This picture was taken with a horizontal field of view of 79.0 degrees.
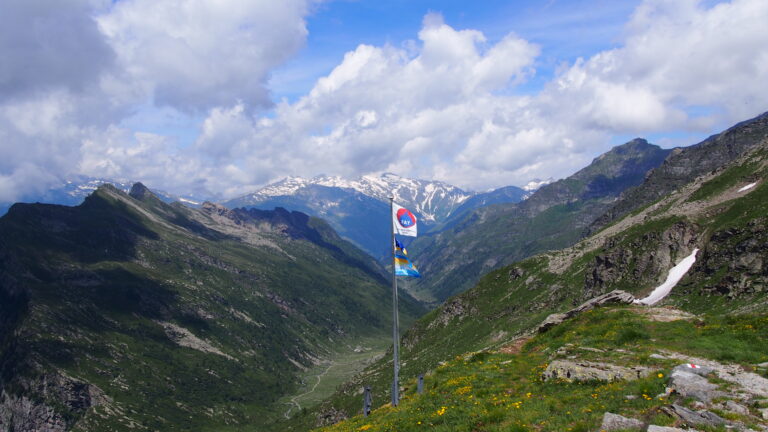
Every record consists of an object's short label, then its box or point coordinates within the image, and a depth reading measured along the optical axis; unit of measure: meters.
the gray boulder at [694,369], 24.97
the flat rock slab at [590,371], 28.27
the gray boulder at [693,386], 21.42
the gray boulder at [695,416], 18.54
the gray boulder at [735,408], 19.75
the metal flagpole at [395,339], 36.00
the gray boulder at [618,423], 19.25
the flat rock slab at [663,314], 45.06
